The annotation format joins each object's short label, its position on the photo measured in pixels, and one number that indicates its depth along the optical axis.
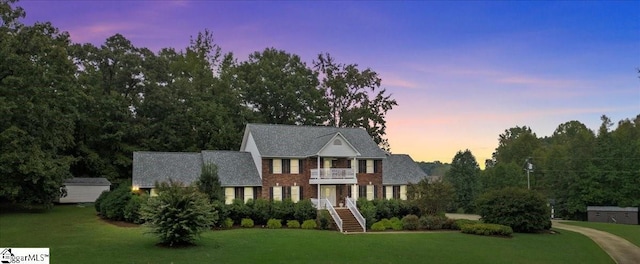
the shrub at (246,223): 30.95
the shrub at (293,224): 31.89
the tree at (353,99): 58.00
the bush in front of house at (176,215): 20.50
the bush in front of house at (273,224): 31.33
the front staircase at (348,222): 32.09
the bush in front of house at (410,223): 32.88
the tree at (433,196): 34.31
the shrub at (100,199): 34.06
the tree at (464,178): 62.22
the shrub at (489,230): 30.14
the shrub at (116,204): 31.08
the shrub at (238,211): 31.20
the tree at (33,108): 34.53
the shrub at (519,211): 32.44
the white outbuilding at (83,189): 45.22
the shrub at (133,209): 29.80
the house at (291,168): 37.72
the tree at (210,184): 30.78
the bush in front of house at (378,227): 32.44
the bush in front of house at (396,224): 32.94
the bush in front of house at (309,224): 31.90
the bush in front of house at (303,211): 32.81
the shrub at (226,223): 30.10
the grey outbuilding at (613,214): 49.06
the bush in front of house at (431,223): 33.00
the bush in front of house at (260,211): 32.03
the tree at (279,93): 55.12
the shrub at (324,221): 32.16
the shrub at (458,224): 32.73
